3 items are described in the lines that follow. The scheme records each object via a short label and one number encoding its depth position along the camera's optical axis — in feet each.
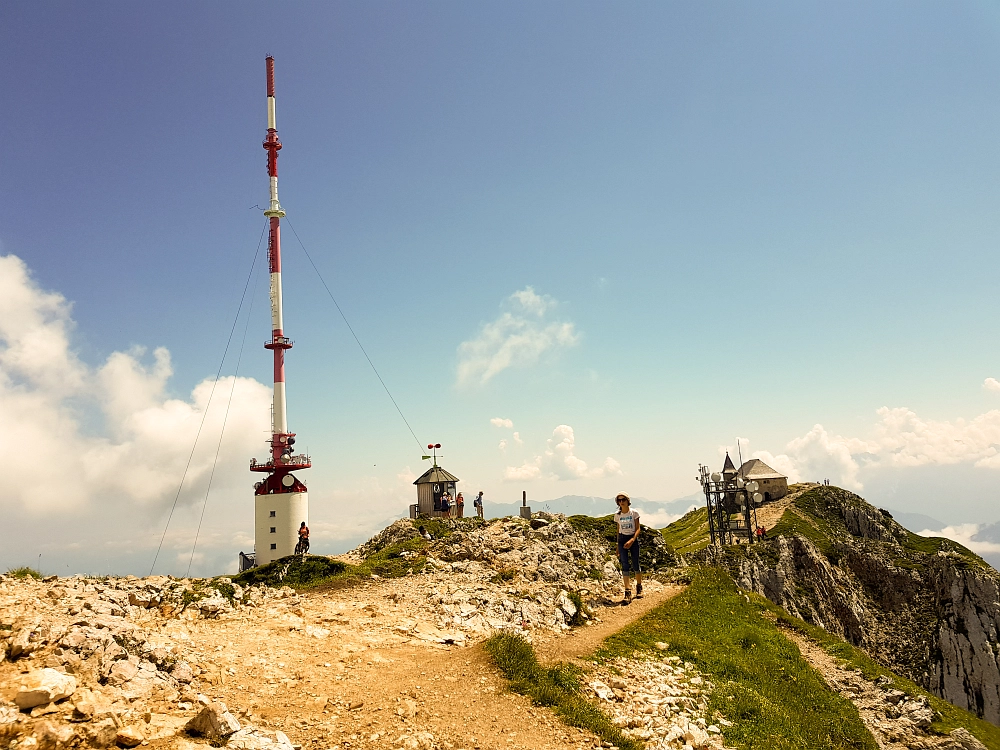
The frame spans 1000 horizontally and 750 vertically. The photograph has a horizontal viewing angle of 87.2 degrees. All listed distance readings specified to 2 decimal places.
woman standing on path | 69.41
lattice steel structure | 240.94
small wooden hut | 136.77
